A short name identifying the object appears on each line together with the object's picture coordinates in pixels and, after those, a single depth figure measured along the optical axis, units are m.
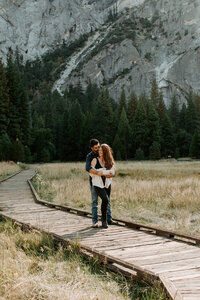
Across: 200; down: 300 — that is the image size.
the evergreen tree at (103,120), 58.34
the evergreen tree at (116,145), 56.28
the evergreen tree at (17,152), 43.69
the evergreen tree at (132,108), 65.44
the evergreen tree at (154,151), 54.72
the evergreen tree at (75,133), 63.38
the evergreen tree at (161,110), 65.06
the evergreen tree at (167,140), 59.94
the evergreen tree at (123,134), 57.31
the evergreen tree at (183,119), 68.43
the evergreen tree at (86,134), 60.27
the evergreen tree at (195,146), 53.57
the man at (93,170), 6.62
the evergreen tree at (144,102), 64.54
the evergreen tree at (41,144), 60.11
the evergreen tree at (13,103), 47.84
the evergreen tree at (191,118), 65.12
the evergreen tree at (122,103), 69.12
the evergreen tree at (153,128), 57.88
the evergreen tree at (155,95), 72.77
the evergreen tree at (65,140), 64.81
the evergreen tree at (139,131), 58.19
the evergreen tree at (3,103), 42.97
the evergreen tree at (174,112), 71.96
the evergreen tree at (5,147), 40.75
